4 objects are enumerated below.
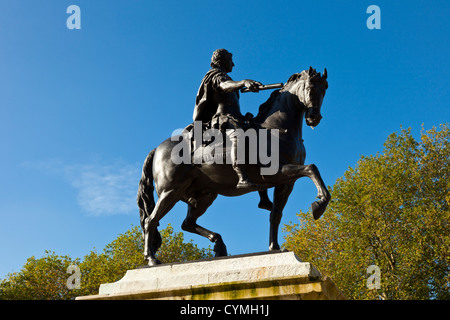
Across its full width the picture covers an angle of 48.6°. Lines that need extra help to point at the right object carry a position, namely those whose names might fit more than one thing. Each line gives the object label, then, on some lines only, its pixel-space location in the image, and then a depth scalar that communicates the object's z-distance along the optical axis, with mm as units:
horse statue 7691
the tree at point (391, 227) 19469
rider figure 7977
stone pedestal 6121
